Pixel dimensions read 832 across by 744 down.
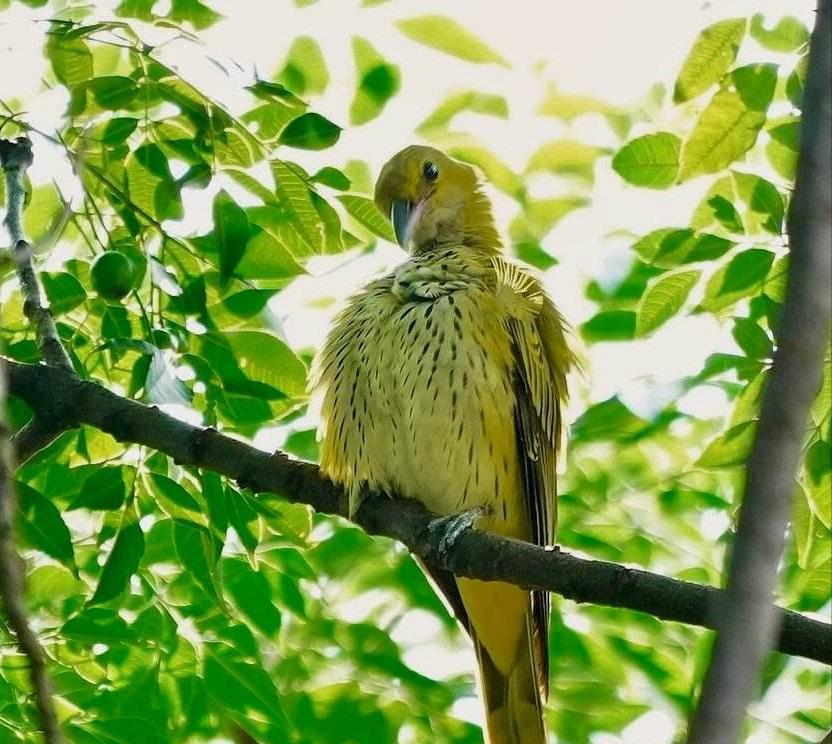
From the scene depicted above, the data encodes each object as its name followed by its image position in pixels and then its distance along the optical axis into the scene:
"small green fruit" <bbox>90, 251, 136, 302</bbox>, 6.92
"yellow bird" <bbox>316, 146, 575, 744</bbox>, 8.62
